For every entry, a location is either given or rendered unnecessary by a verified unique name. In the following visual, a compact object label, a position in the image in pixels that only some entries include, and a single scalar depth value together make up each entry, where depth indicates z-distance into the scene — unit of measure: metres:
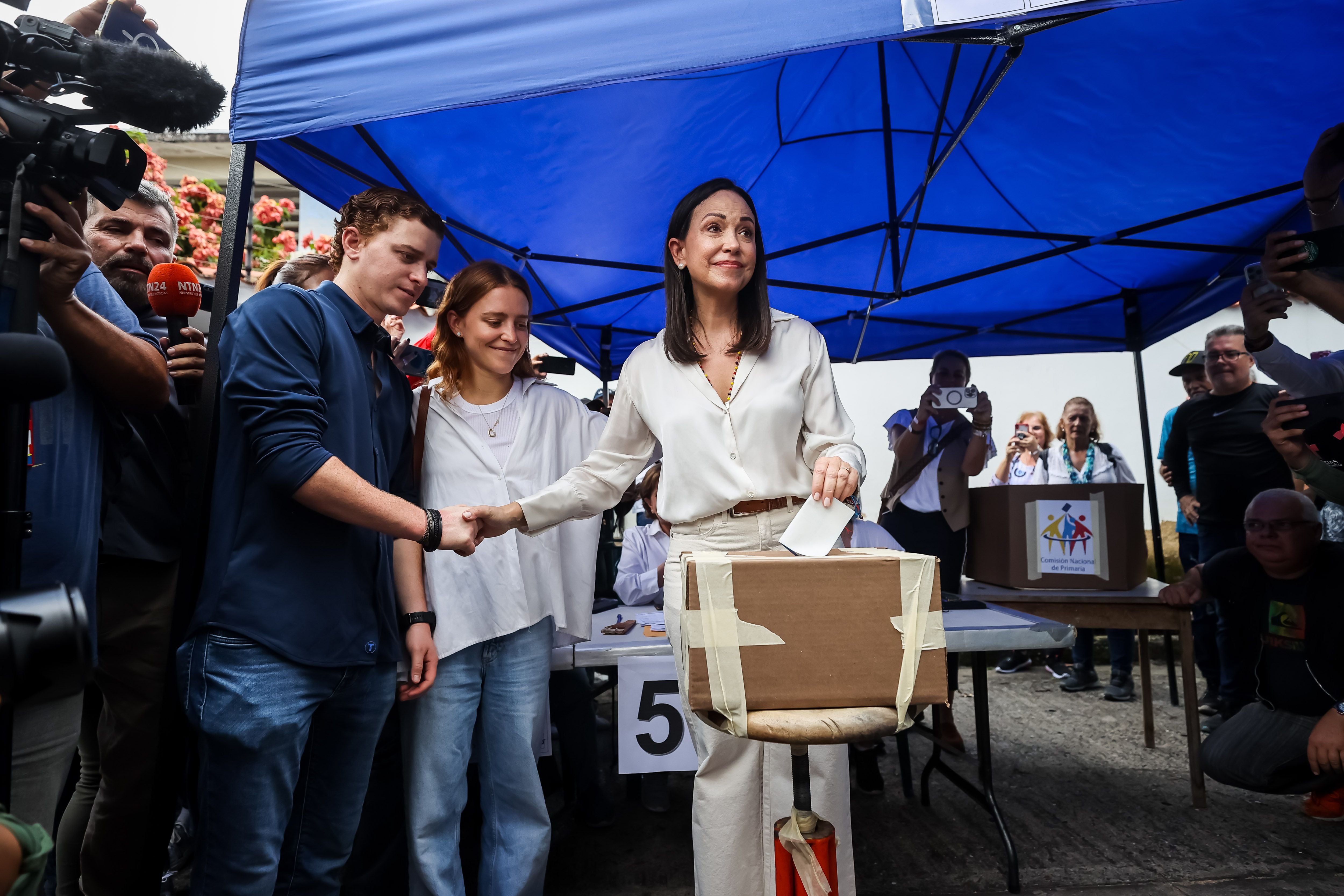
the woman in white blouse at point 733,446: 1.69
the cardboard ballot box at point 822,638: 1.27
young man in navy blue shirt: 1.42
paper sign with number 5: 2.50
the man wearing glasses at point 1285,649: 2.84
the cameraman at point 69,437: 1.25
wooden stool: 1.21
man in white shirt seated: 3.54
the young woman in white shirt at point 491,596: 1.97
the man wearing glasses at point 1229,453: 4.30
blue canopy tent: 1.70
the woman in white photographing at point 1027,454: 6.49
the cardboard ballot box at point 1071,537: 3.39
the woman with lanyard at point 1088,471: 5.13
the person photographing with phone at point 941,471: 4.21
